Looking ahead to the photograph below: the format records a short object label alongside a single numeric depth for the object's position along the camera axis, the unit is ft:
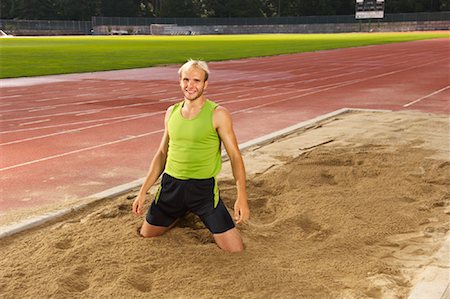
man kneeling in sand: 13.32
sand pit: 11.94
